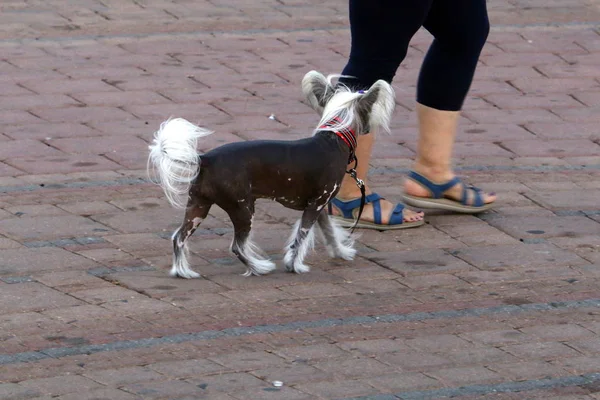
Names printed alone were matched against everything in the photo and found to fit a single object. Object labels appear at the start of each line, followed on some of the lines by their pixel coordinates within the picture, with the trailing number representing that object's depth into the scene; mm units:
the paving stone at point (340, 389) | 7348
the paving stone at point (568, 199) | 11219
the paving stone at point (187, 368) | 7562
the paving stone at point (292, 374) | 7539
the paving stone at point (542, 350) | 8016
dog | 8648
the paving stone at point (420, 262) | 9625
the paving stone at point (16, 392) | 7166
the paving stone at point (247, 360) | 7730
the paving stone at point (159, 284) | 8969
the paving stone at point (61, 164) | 11789
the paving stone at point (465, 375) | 7609
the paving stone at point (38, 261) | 9320
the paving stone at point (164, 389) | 7254
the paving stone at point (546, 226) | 10500
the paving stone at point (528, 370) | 7699
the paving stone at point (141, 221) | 10336
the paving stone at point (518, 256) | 9805
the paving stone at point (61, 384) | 7275
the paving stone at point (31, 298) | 8586
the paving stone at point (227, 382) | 7371
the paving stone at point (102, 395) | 7187
